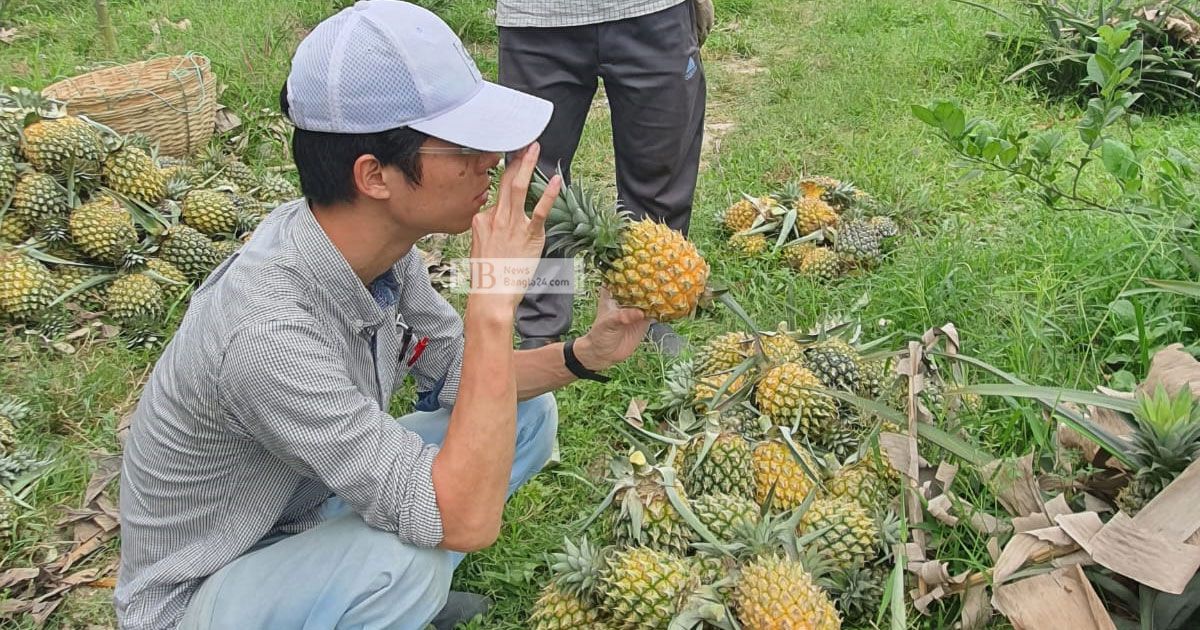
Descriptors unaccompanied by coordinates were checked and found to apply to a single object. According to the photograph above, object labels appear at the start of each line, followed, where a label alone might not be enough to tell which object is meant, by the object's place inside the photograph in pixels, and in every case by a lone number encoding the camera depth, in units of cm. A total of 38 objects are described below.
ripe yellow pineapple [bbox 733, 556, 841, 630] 222
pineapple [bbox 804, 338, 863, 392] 307
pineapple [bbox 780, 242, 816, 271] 469
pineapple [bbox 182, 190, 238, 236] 502
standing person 382
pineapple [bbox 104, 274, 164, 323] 448
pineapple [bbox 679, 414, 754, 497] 275
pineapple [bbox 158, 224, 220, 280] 483
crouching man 207
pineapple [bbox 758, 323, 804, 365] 313
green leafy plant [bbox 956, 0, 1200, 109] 593
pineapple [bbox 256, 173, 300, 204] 543
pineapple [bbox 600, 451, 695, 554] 255
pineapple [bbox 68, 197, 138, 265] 464
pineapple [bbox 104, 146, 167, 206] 493
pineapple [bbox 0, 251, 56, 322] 432
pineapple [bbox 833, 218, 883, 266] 452
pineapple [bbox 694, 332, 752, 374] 321
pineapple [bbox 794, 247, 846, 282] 447
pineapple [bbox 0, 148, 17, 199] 459
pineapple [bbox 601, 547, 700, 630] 235
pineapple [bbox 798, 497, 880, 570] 256
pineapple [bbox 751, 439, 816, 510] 274
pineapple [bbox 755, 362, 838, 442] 297
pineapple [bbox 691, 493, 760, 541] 257
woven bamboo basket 526
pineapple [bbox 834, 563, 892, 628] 255
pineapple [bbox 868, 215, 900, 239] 460
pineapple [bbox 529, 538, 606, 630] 242
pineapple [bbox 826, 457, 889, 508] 276
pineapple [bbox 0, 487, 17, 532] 326
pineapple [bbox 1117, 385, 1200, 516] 219
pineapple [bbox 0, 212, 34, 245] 459
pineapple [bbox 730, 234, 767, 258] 475
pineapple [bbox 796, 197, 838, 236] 479
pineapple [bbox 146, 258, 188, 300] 468
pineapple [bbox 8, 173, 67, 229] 460
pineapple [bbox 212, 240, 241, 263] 494
